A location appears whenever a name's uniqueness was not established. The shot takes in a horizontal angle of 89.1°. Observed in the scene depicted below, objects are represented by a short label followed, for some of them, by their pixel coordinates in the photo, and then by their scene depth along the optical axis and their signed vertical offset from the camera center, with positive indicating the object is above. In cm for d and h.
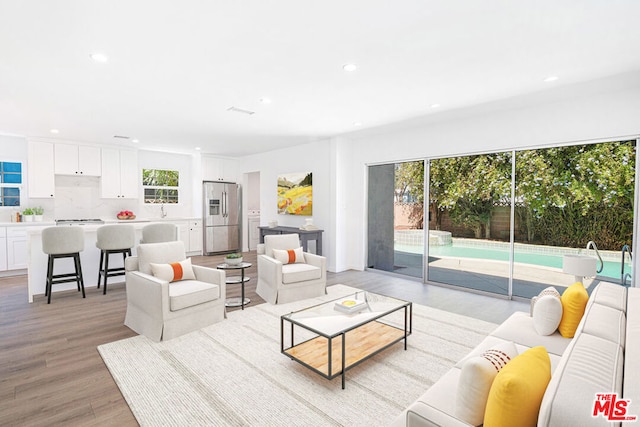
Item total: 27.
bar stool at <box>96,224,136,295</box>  456 -48
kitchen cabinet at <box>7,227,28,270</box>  568 -69
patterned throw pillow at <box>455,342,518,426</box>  124 -70
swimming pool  377 -68
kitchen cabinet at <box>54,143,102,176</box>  628 +97
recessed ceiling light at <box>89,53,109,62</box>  269 +127
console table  597 -50
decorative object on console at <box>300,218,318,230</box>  611 -35
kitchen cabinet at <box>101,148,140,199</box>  680 +74
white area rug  202 -127
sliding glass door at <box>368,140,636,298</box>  374 -12
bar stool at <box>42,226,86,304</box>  409 -49
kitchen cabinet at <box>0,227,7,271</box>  560 -71
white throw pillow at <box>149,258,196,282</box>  330 -65
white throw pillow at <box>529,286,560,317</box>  232 -63
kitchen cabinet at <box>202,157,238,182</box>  805 +99
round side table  391 -115
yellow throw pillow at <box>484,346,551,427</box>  108 -65
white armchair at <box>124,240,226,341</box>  301 -87
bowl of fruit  697 -14
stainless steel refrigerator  786 -23
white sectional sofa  100 -63
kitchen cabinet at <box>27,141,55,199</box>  598 +72
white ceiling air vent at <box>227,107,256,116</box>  422 +130
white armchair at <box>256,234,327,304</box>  406 -88
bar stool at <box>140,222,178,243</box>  501 -38
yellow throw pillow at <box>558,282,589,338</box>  213 -69
